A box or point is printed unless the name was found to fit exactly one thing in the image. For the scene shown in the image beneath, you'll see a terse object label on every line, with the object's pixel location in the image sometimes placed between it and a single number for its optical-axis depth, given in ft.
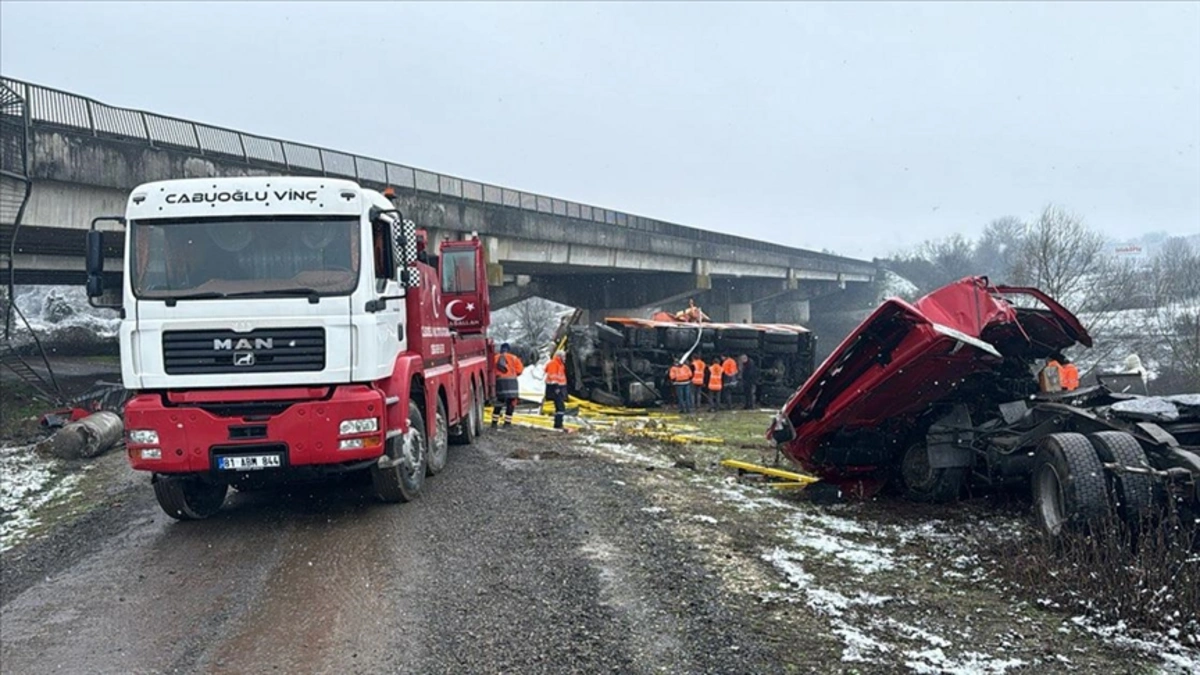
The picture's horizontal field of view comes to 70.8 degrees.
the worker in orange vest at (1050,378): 26.03
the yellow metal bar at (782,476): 29.89
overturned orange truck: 65.51
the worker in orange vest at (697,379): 65.77
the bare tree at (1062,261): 110.32
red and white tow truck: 22.26
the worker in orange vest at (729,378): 67.72
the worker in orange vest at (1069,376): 28.03
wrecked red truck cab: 22.81
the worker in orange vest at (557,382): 50.11
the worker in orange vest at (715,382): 66.64
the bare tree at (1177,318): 91.04
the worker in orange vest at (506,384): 51.29
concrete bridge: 50.60
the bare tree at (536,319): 200.97
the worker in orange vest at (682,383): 63.87
